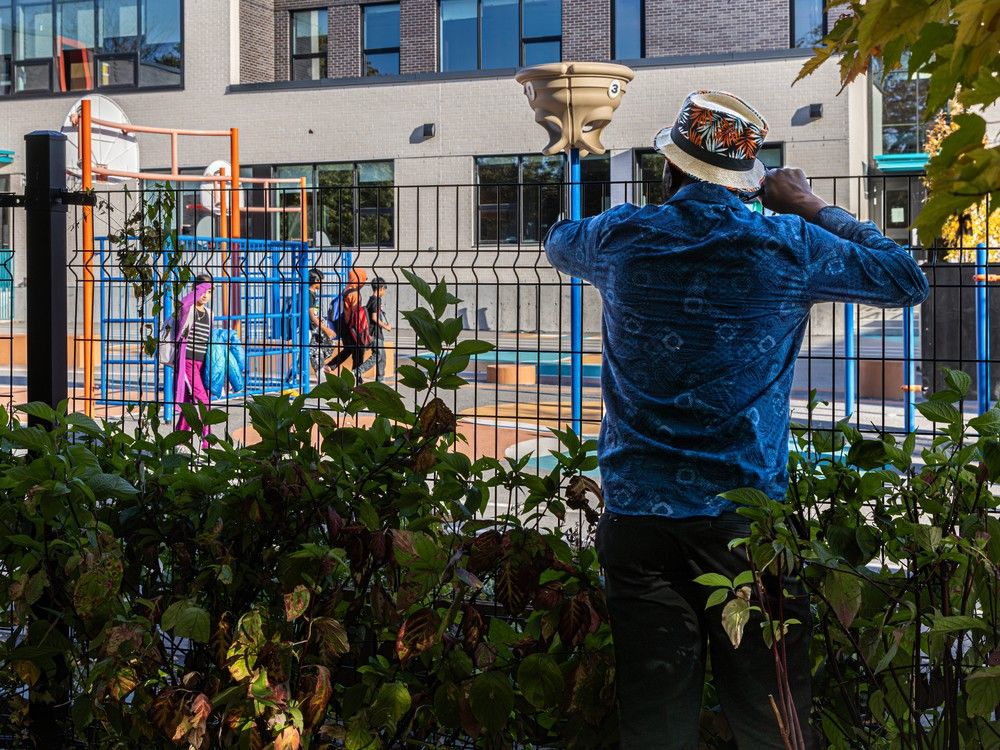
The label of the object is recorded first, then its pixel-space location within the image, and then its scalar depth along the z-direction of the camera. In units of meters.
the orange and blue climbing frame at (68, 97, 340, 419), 12.74
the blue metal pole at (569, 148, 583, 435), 7.64
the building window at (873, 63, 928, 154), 38.38
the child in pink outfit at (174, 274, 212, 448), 10.04
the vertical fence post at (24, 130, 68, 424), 3.94
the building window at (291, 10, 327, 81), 33.22
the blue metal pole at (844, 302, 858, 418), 9.27
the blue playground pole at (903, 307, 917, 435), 5.30
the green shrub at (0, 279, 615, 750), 2.68
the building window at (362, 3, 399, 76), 32.34
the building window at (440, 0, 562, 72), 31.02
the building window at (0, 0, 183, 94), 32.09
